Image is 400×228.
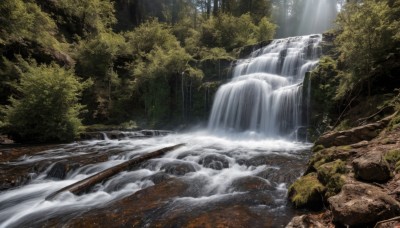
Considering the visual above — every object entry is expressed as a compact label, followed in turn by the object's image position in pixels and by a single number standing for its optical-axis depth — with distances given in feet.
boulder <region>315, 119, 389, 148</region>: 18.83
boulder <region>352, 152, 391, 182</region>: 12.05
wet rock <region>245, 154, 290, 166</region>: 25.79
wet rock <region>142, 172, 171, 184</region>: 22.13
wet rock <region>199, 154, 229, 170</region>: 25.75
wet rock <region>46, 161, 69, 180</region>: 25.31
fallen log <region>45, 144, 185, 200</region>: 19.94
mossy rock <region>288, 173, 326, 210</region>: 14.56
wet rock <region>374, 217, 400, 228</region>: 8.89
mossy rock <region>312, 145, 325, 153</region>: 20.79
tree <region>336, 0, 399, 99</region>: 26.89
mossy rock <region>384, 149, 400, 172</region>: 12.66
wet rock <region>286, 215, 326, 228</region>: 11.64
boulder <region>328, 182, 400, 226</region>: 9.83
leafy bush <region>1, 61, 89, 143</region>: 40.57
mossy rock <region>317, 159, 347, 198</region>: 13.67
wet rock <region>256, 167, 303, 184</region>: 20.81
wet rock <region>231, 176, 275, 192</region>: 19.67
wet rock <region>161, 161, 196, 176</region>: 24.11
